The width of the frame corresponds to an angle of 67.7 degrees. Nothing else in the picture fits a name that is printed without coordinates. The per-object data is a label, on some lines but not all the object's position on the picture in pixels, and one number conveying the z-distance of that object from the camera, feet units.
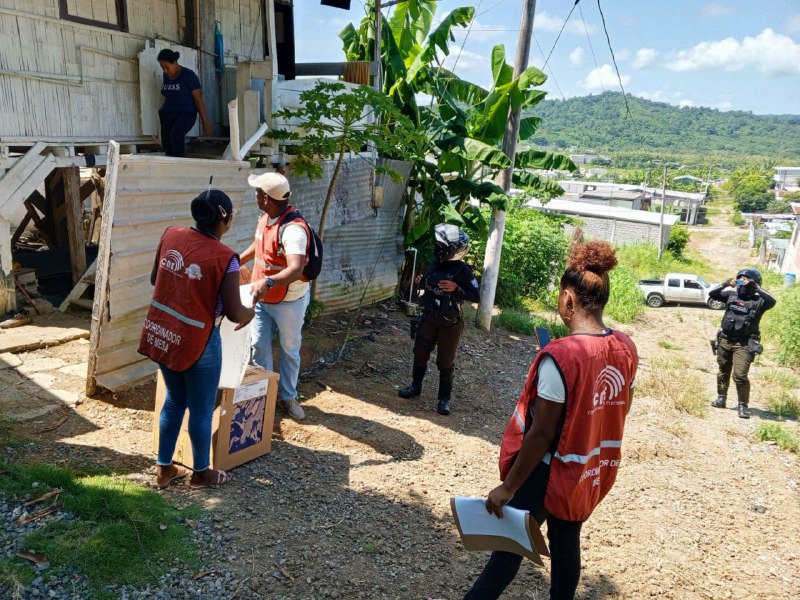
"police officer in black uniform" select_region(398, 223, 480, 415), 18.04
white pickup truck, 72.59
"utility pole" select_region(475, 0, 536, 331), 29.22
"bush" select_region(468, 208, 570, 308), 44.37
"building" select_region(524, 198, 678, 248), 132.36
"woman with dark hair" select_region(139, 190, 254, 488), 10.69
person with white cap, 13.83
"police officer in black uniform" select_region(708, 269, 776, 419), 24.79
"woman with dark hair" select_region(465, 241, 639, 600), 7.65
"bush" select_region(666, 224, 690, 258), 135.23
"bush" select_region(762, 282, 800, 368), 38.42
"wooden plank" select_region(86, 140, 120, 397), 14.44
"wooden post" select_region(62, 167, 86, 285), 24.62
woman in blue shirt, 23.82
